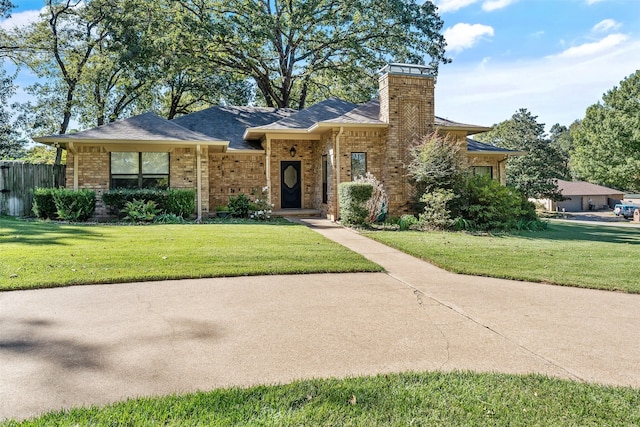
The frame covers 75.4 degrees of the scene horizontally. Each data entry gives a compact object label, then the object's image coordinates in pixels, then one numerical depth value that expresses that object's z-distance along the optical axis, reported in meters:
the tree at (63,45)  21.69
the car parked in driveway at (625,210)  38.41
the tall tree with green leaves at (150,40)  20.45
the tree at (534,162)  30.14
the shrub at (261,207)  14.05
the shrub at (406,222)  12.45
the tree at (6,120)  23.67
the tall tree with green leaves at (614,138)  37.31
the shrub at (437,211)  12.26
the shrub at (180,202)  13.66
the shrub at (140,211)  12.91
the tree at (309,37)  21.00
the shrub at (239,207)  14.63
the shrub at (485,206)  12.55
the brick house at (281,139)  14.00
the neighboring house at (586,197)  45.50
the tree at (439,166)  12.67
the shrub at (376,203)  12.85
